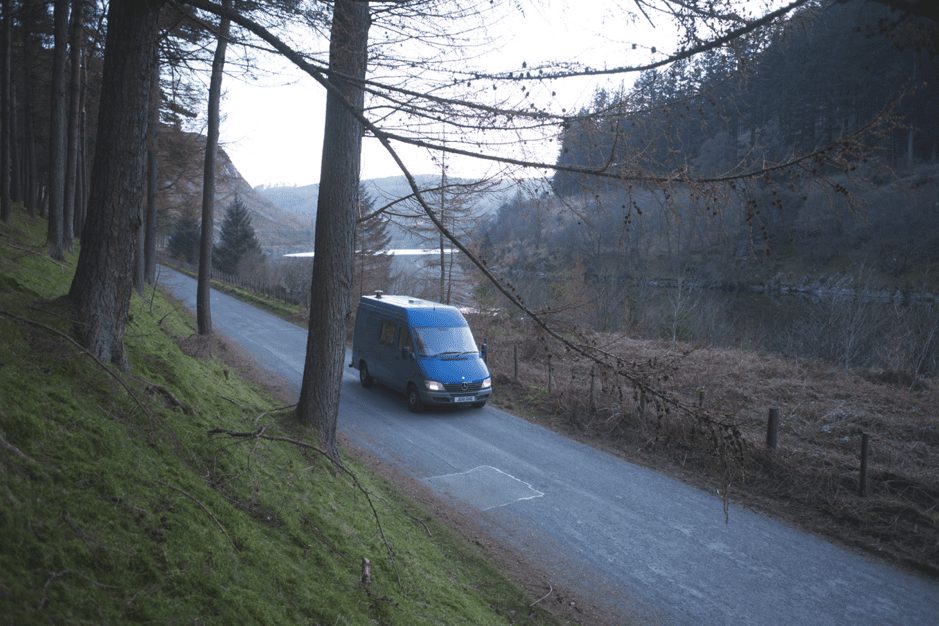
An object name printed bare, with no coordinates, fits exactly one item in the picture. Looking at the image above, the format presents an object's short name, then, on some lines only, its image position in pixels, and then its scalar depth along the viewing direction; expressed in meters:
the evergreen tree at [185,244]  61.19
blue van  13.69
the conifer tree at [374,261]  32.03
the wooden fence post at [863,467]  8.79
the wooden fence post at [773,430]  10.18
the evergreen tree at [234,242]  55.44
